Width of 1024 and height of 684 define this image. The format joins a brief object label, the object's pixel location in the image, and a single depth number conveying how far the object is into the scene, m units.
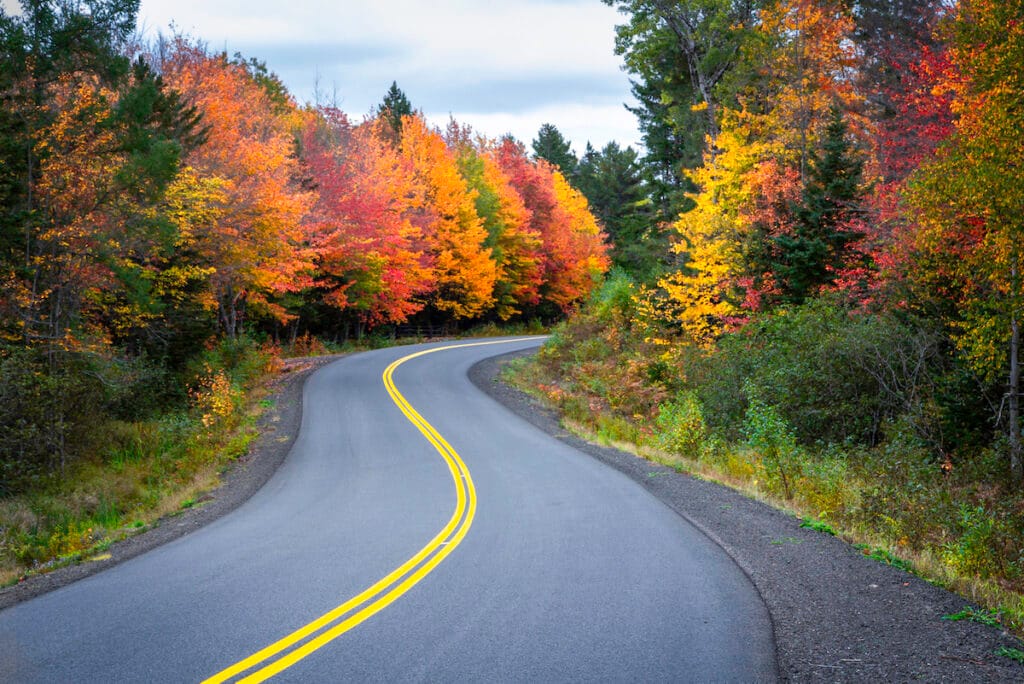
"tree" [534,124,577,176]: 90.25
